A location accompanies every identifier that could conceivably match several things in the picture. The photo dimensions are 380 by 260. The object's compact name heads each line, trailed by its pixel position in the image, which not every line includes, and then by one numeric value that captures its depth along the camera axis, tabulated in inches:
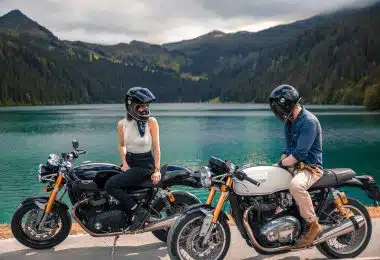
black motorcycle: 261.9
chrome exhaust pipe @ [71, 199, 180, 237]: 261.4
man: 236.4
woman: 264.7
